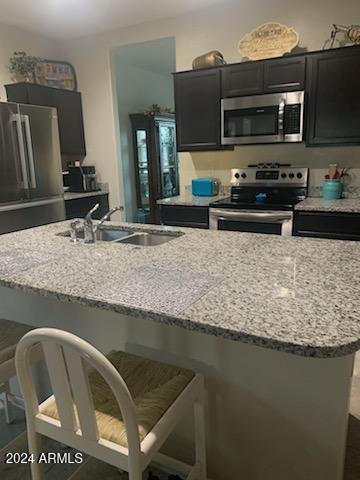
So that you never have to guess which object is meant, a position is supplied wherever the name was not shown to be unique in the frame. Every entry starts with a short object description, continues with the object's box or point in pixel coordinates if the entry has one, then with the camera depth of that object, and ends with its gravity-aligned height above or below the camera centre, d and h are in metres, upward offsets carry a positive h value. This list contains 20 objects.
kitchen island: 1.00 -0.44
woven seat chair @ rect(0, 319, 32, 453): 1.43 -0.74
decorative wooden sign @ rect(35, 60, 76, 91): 4.12 +0.93
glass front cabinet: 5.57 -0.09
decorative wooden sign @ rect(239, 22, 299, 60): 3.18 +0.93
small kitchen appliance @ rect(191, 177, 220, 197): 3.83 -0.34
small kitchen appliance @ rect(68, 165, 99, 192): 4.40 -0.25
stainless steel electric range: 3.08 -0.44
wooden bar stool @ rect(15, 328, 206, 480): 0.94 -0.73
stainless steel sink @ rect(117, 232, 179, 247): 2.21 -0.49
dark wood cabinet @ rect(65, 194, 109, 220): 4.07 -0.55
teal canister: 3.25 -0.33
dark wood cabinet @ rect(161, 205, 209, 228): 3.43 -0.57
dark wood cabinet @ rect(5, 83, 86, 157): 3.86 +0.58
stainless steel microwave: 3.10 +0.28
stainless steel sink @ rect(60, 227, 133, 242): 2.31 -0.48
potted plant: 3.83 +0.93
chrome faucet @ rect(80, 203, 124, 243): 1.98 -0.38
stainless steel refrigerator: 3.32 -0.09
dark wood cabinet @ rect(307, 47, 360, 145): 2.92 +0.41
